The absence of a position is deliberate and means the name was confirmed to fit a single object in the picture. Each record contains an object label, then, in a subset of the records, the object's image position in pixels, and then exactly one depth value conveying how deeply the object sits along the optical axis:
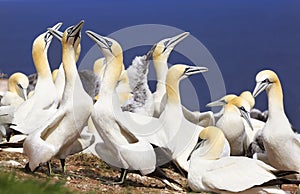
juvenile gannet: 20.92
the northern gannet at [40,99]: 19.98
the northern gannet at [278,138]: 19.11
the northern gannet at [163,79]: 22.02
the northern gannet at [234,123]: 21.72
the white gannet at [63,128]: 16.03
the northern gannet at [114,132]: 15.99
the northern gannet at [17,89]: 24.83
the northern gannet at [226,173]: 15.87
